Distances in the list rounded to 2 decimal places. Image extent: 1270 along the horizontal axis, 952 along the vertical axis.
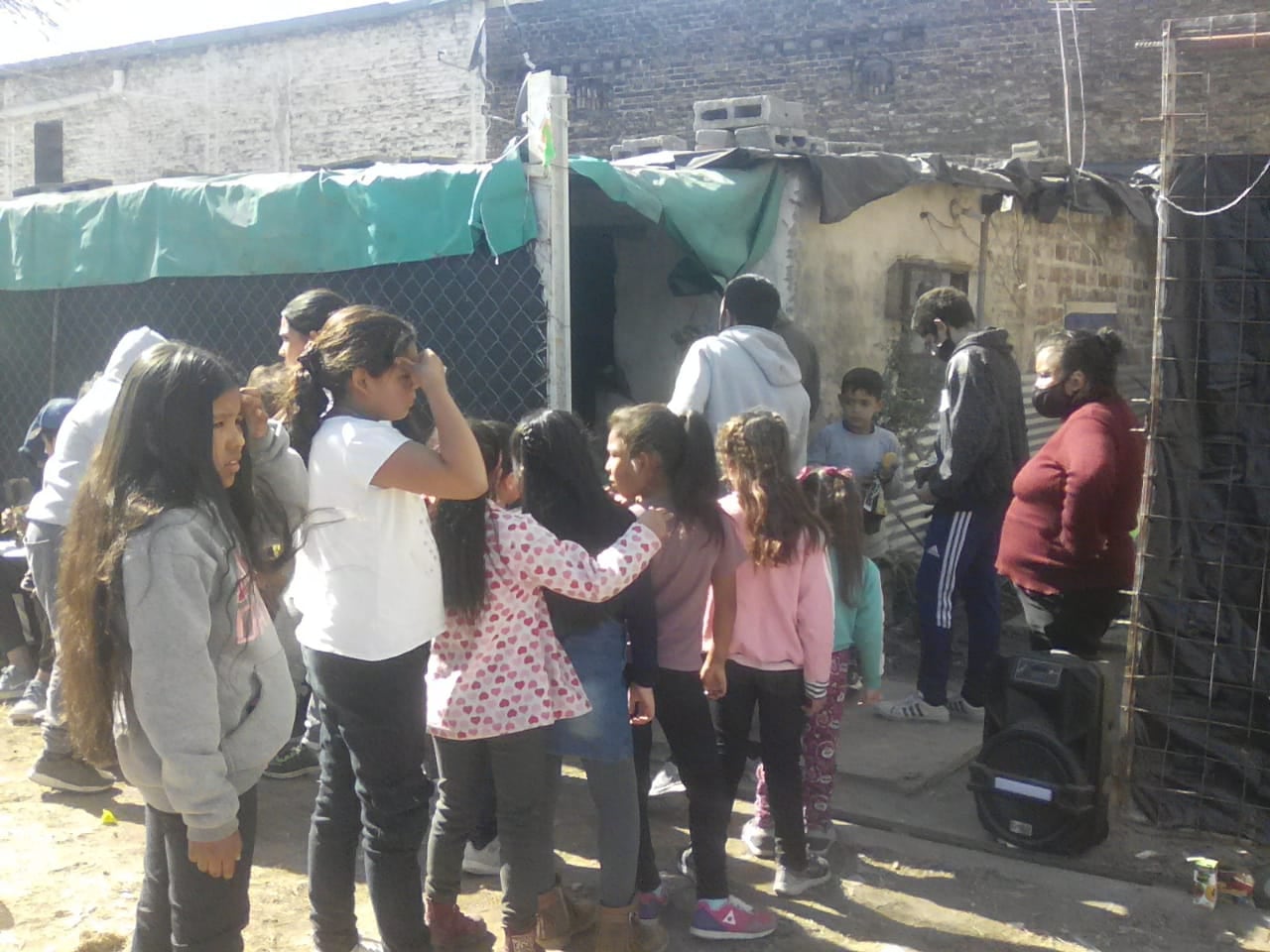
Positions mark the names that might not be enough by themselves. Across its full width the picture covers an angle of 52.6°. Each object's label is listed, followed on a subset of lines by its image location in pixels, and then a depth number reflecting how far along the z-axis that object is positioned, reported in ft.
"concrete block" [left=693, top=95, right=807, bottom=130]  23.94
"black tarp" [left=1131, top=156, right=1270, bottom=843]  14.48
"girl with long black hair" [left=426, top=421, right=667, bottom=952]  11.42
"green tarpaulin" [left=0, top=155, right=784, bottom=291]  18.53
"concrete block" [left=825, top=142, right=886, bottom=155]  27.58
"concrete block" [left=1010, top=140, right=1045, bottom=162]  36.63
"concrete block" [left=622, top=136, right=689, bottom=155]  26.07
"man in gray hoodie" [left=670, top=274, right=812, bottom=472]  16.56
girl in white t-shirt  10.44
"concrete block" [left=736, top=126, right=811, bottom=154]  23.21
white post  16.61
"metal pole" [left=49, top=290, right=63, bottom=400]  24.36
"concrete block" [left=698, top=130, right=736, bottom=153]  23.45
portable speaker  14.64
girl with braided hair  13.34
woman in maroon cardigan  16.06
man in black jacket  18.93
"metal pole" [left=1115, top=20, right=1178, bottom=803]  14.78
